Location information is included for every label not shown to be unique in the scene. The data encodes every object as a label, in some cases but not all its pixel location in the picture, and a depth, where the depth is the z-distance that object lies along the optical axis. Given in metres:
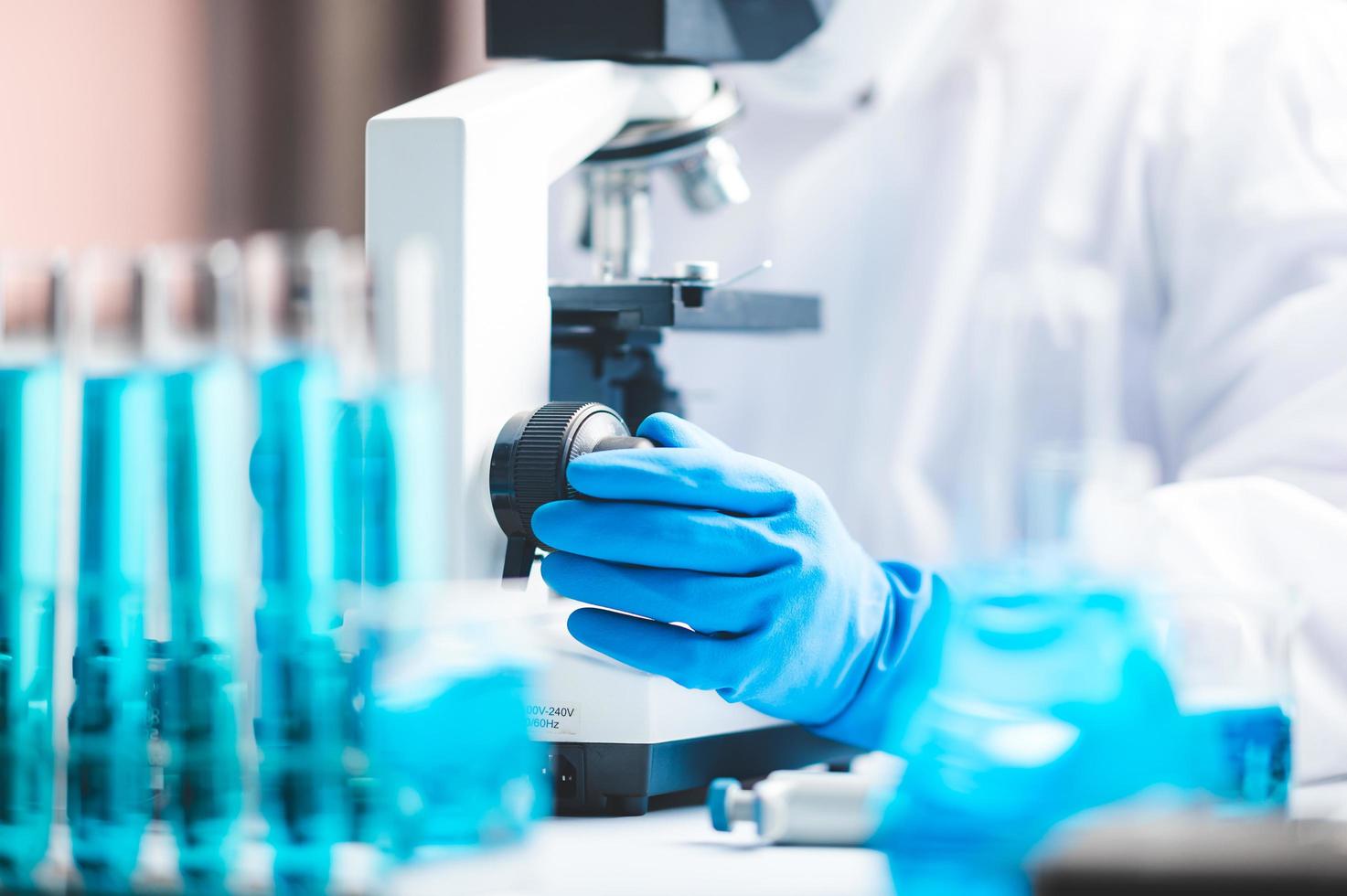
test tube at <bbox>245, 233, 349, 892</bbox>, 0.89
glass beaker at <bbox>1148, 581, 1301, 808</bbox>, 0.90
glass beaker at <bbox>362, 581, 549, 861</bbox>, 0.88
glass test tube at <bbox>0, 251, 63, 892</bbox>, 0.91
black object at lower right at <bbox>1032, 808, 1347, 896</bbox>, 0.78
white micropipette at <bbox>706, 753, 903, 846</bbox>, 0.97
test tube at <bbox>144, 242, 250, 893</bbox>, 0.90
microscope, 1.01
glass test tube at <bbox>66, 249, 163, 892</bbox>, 0.90
